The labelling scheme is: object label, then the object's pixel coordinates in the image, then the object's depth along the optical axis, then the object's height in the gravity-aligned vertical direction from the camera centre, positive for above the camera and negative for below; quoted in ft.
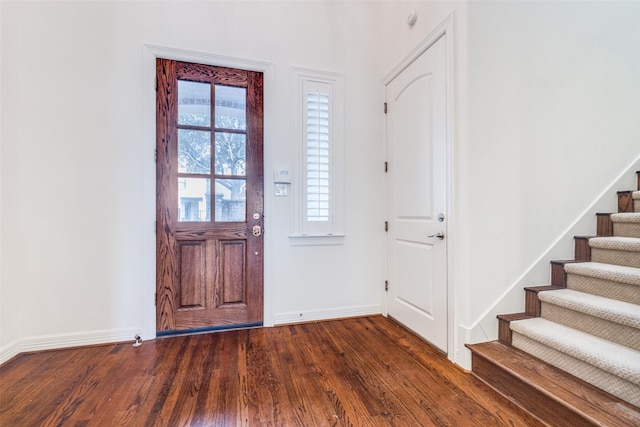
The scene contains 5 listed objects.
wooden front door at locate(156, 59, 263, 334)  7.41 +0.44
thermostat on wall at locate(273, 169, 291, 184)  8.06 +1.07
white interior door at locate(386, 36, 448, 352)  6.43 +0.45
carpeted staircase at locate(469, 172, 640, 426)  4.06 -2.26
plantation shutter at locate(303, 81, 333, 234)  8.40 +1.69
